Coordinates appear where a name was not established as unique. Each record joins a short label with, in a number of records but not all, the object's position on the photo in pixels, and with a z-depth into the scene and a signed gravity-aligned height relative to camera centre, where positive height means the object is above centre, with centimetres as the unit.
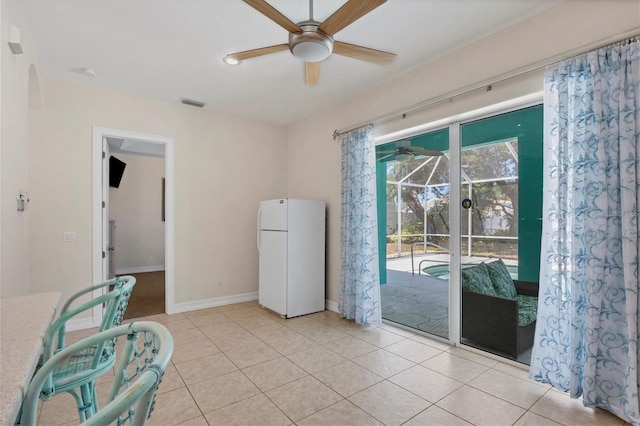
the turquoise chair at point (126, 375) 62 -39
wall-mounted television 625 +87
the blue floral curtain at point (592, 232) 185 -13
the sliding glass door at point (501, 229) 254 -15
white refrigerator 390 -57
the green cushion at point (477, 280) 286 -63
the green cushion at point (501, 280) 272 -60
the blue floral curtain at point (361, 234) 356 -26
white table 69 -40
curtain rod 194 +106
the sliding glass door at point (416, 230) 317 -20
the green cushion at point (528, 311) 262 -83
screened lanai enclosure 257 +2
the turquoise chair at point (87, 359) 136 -71
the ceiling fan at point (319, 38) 171 +110
